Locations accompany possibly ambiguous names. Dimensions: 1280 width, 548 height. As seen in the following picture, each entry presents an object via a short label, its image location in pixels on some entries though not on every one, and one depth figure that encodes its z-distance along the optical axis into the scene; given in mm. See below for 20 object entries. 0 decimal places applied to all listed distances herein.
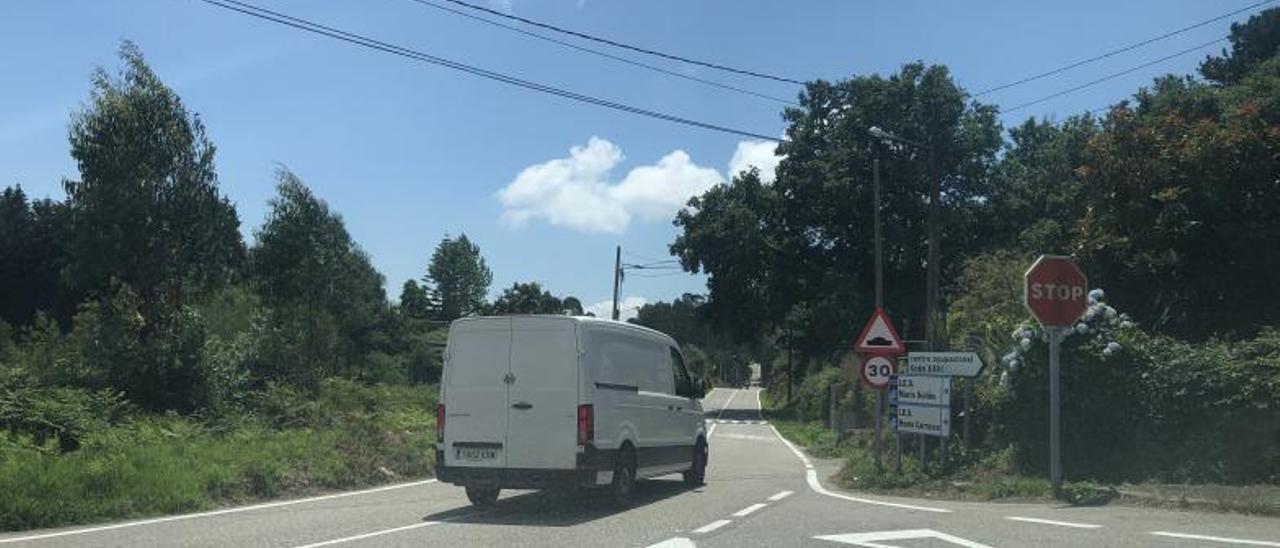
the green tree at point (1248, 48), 37500
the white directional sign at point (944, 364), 15148
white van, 12008
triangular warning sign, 15992
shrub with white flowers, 14742
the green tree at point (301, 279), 30625
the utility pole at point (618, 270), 58312
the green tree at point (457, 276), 101188
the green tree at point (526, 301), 81250
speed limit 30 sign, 16062
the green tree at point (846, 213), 46250
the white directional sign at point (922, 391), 15539
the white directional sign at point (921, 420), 15461
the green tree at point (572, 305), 84850
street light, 28562
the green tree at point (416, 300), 101438
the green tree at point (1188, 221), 21734
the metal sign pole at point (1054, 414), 13125
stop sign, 13125
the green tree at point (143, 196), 22750
